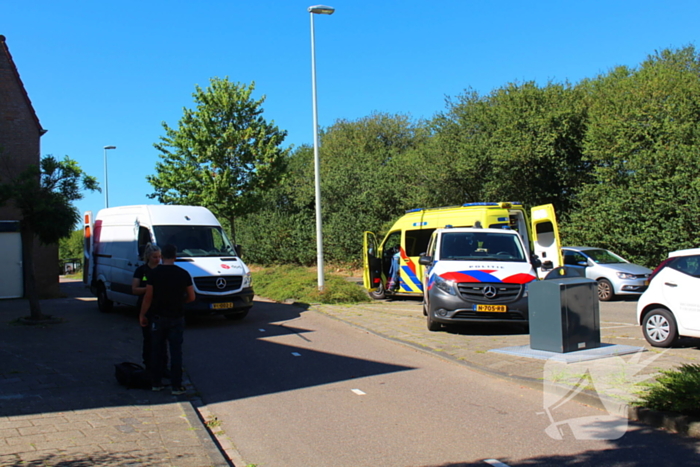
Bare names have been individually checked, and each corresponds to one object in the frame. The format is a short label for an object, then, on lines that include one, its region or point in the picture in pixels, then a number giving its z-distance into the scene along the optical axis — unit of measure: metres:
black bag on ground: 7.34
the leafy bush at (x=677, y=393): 5.44
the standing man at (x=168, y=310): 7.15
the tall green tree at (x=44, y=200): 12.77
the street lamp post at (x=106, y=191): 35.51
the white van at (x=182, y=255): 13.09
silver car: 16.95
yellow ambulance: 14.31
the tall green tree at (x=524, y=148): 23.77
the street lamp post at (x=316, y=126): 17.44
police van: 10.77
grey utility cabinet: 8.53
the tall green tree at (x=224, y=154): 24.77
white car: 8.83
